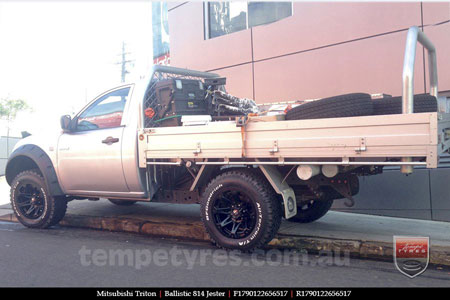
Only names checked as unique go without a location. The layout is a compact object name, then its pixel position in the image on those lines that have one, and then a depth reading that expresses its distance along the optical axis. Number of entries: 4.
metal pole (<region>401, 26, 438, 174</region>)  3.93
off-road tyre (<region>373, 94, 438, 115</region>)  4.62
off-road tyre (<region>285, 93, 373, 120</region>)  4.27
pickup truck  4.12
